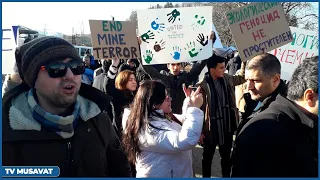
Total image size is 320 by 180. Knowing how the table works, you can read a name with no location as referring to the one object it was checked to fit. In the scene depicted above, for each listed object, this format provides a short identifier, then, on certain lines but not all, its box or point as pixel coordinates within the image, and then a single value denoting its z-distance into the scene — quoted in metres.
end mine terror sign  3.43
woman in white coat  1.91
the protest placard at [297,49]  3.50
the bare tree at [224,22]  15.23
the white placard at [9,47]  2.90
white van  14.29
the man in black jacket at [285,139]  1.37
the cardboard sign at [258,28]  3.17
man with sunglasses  1.37
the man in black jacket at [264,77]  2.30
